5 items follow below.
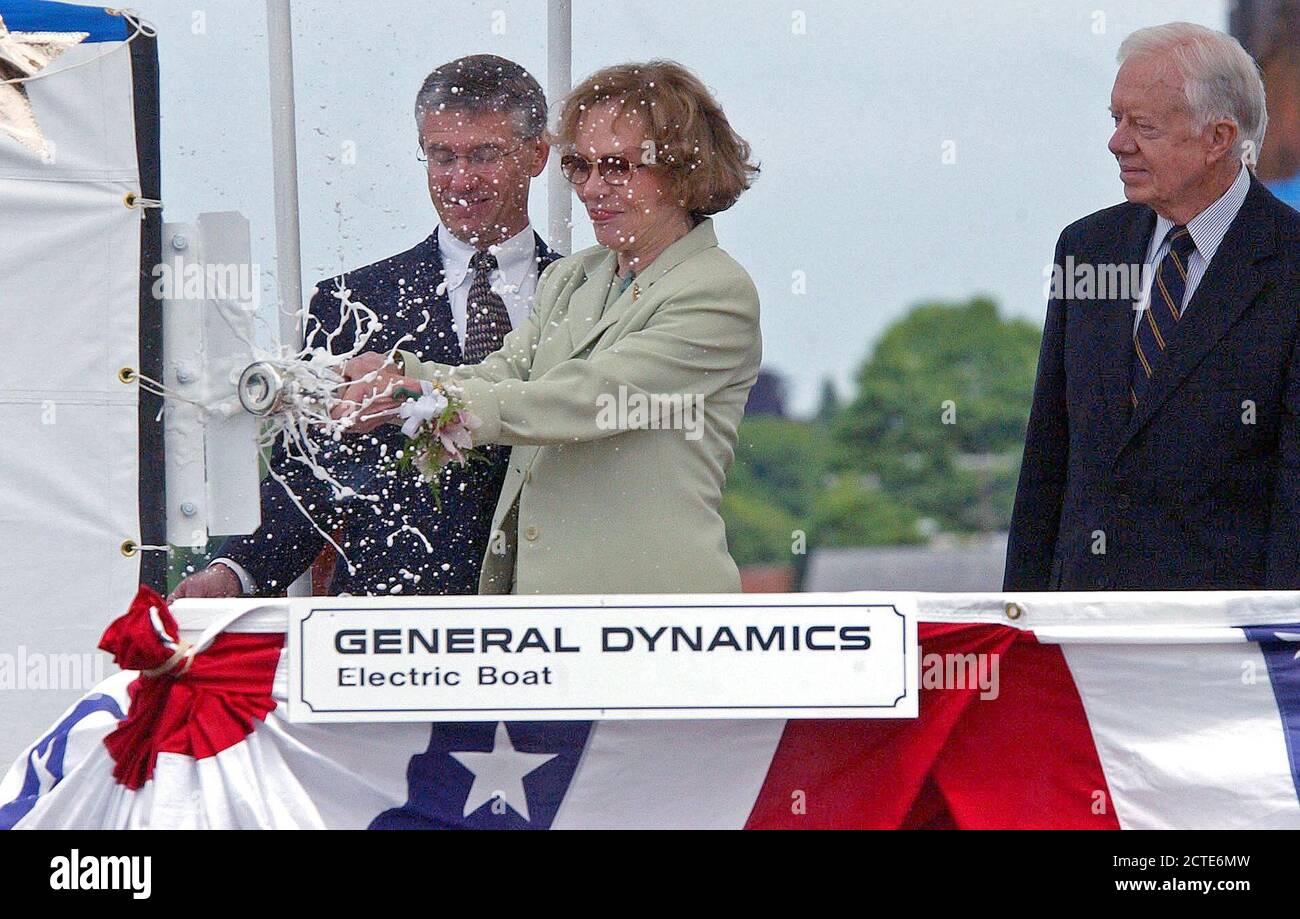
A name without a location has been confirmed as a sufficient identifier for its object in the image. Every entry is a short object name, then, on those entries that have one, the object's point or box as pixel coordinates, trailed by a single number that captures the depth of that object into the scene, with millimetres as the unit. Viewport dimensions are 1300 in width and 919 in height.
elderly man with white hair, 5648
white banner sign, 4906
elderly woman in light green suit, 5352
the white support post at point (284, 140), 6187
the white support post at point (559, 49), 6281
